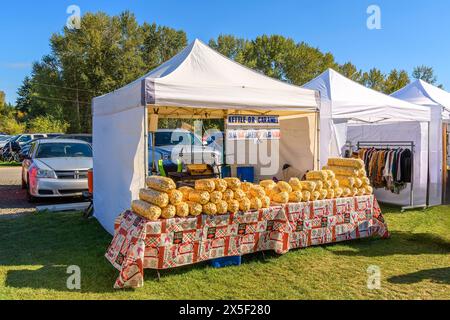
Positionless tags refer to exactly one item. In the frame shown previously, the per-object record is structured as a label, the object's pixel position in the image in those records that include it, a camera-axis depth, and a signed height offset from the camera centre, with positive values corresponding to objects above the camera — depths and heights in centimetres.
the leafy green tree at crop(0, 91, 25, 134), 4138 +379
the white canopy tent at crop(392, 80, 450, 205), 902 -15
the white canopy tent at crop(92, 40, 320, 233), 508 +76
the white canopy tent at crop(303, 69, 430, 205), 803 +79
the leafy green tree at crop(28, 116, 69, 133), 3108 +223
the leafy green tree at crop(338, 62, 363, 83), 4588 +1012
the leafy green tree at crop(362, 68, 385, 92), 4538 +893
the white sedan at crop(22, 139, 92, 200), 859 -51
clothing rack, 883 +14
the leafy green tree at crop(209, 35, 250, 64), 4700 +1364
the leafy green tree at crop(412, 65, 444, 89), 4719 +998
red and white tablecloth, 408 -106
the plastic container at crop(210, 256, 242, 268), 462 -140
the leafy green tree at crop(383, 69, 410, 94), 4362 +851
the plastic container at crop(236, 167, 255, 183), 890 -54
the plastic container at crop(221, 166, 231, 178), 883 -48
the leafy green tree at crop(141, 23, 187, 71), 4150 +1262
